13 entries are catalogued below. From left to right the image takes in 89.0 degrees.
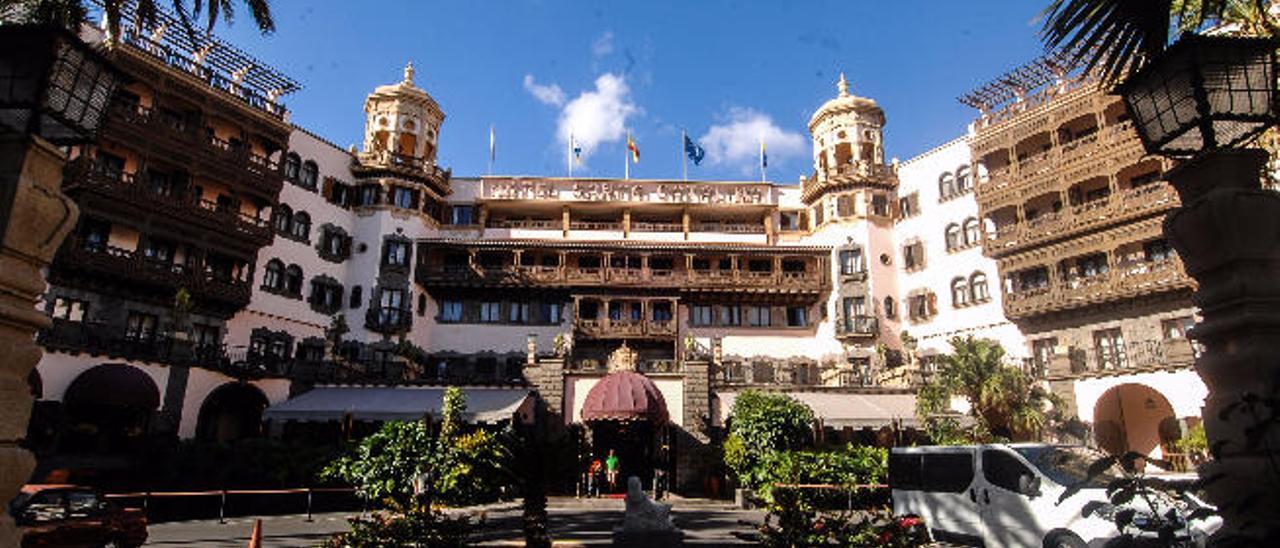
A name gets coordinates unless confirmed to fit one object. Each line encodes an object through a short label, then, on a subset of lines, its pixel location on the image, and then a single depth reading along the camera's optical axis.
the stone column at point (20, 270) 3.64
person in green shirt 29.11
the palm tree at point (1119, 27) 4.66
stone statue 13.31
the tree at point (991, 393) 28.67
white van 11.16
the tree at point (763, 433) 27.12
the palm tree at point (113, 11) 6.83
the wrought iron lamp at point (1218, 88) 4.32
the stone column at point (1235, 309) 3.57
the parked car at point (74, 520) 13.69
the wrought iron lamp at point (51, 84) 4.15
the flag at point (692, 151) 47.22
